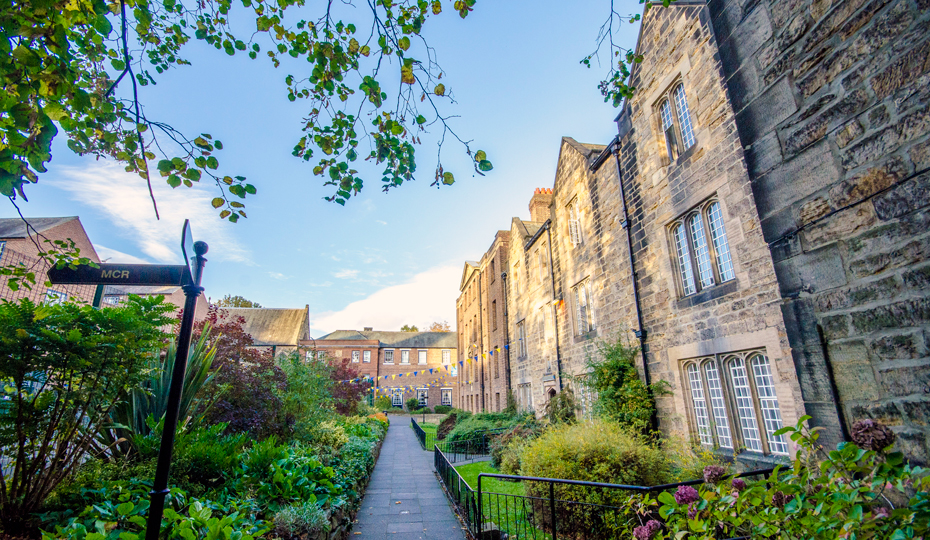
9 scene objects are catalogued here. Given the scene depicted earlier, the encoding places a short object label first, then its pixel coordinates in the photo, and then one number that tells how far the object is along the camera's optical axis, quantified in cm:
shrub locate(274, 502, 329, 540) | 454
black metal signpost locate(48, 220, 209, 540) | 262
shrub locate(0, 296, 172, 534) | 330
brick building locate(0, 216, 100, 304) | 1444
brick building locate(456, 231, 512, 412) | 2181
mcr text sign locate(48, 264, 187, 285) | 283
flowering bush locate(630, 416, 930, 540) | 155
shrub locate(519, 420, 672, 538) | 610
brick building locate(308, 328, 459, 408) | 4644
